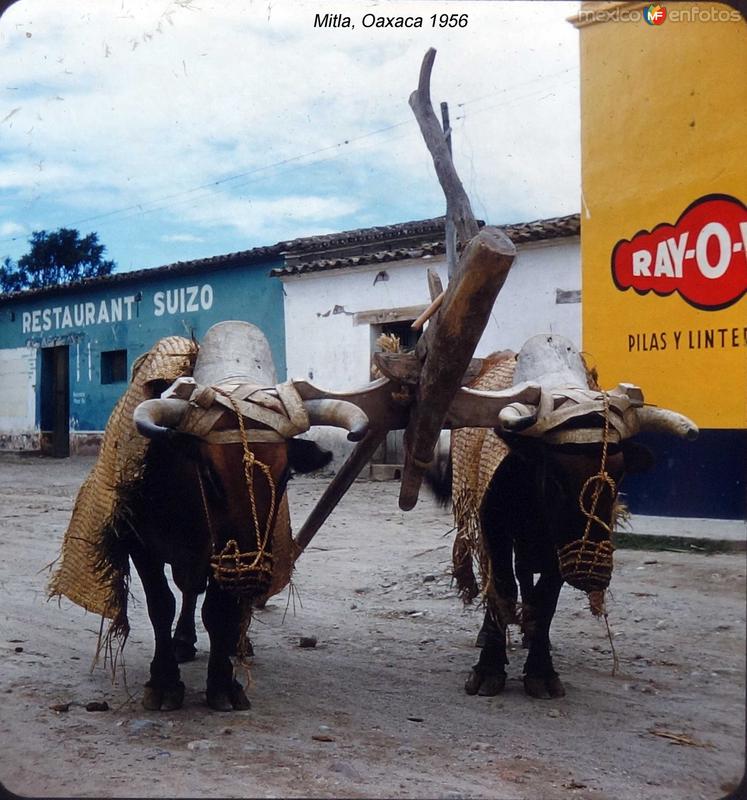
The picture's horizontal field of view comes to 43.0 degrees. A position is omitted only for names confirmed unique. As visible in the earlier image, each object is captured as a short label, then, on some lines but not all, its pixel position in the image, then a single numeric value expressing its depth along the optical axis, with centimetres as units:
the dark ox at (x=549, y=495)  346
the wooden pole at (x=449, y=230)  387
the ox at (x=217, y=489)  326
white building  577
